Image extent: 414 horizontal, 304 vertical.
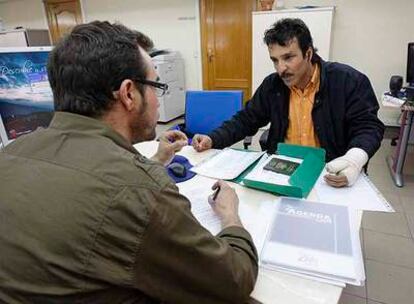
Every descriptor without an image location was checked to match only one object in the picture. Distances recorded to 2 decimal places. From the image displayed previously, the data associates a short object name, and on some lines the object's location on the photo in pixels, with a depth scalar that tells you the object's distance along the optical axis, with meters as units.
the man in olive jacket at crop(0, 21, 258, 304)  0.54
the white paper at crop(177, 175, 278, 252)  0.91
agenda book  0.75
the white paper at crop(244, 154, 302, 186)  1.14
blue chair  2.31
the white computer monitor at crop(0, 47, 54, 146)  1.54
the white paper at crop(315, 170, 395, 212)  1.03
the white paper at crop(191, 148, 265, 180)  1.30
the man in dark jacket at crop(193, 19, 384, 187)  1.52
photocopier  4.59
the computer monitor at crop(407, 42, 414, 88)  2.98
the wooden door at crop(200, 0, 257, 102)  4.54
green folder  1.08
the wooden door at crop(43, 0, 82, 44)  5.74
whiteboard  3.46
